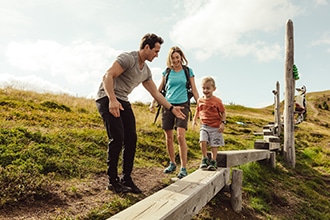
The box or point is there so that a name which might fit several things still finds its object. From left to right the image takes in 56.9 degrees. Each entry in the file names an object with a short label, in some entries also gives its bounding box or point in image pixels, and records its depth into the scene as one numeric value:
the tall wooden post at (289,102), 9.23
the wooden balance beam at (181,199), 2.43
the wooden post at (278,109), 13.45
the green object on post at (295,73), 9.31
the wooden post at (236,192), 4.62
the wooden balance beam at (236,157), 4.77
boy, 4.69
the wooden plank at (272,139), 8.80
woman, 4.95
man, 3.71
